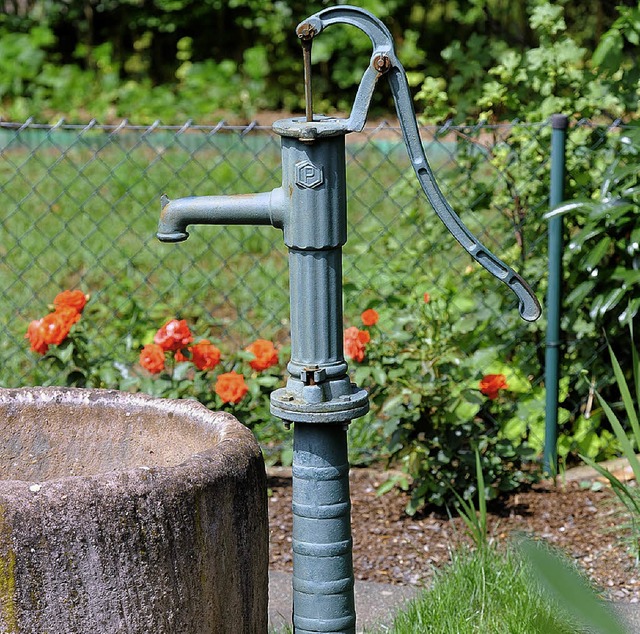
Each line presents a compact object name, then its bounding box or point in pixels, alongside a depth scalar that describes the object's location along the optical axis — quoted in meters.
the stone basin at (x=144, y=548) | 2.66
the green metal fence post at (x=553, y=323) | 6.18
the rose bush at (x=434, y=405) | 5.78
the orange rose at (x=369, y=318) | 5.76
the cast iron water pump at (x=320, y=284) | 3.03
